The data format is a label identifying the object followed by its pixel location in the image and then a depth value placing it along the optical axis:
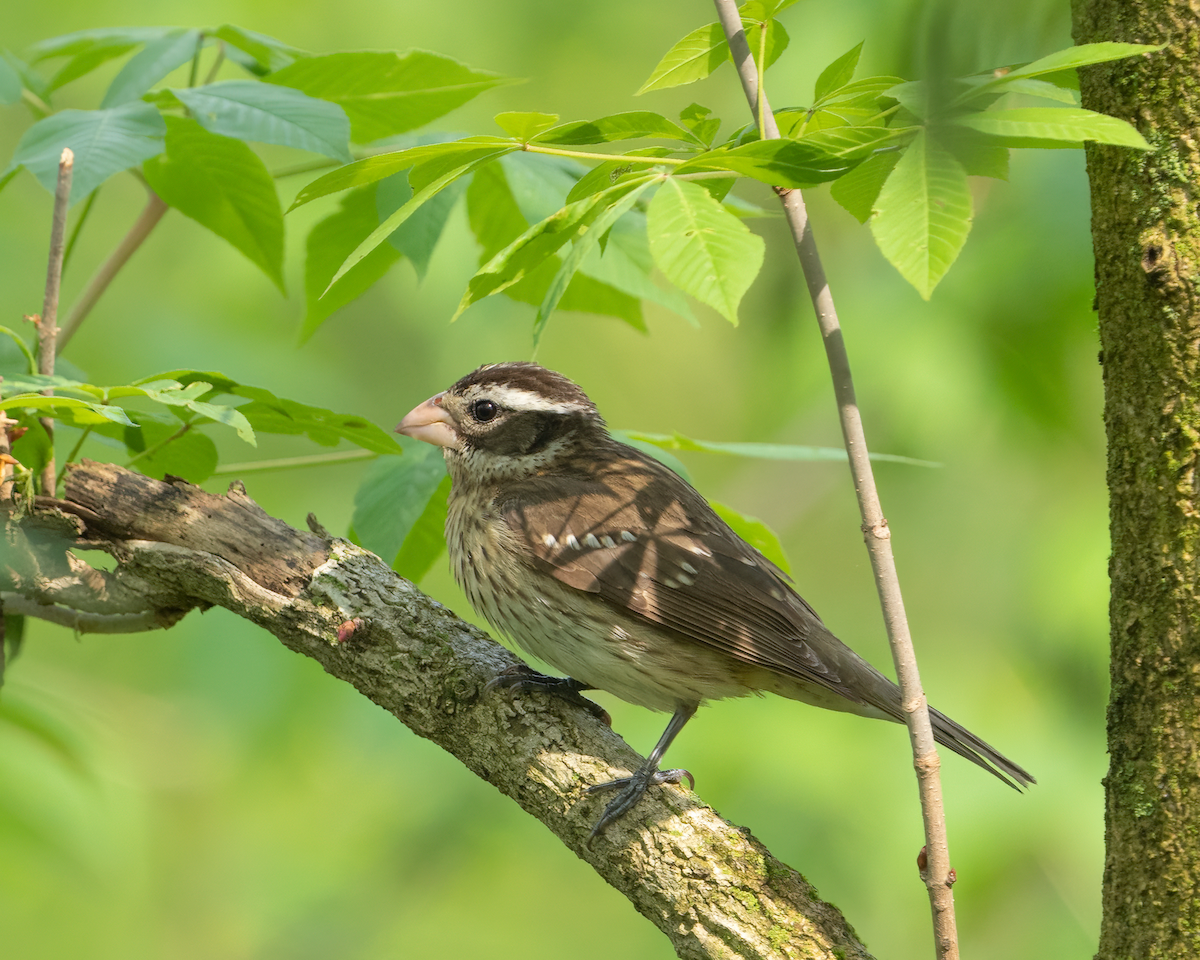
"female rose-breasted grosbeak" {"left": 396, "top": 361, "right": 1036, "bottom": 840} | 6.92
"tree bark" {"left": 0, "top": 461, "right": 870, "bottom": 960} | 5.31
